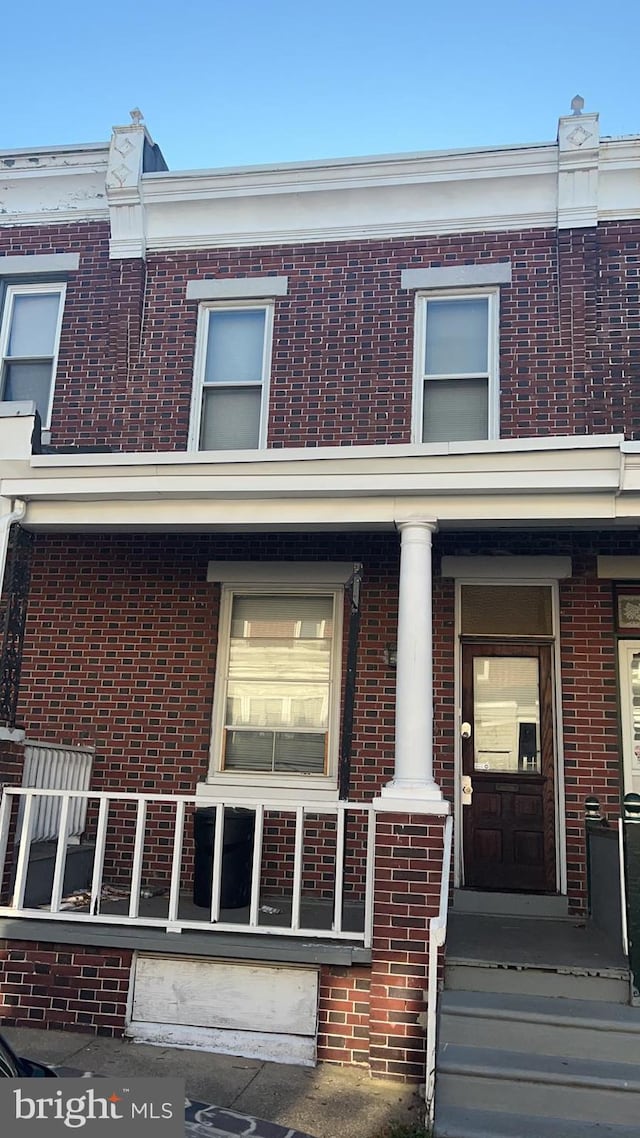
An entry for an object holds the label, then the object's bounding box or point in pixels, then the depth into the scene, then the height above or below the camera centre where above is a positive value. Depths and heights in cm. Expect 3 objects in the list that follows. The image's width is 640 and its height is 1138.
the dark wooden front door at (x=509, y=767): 698 +1
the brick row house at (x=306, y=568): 546 +159
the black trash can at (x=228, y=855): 605 -67
